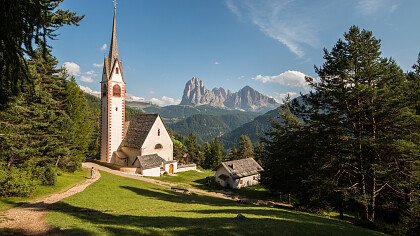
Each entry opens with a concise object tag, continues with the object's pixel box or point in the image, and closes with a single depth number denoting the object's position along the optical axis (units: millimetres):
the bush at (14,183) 20234
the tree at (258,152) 80612
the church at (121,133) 47469
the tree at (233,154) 88312
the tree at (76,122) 34031
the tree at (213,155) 86688
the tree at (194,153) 97369
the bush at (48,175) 25469
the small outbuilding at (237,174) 48719
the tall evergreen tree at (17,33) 7270
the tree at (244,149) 85438
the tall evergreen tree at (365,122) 20625
